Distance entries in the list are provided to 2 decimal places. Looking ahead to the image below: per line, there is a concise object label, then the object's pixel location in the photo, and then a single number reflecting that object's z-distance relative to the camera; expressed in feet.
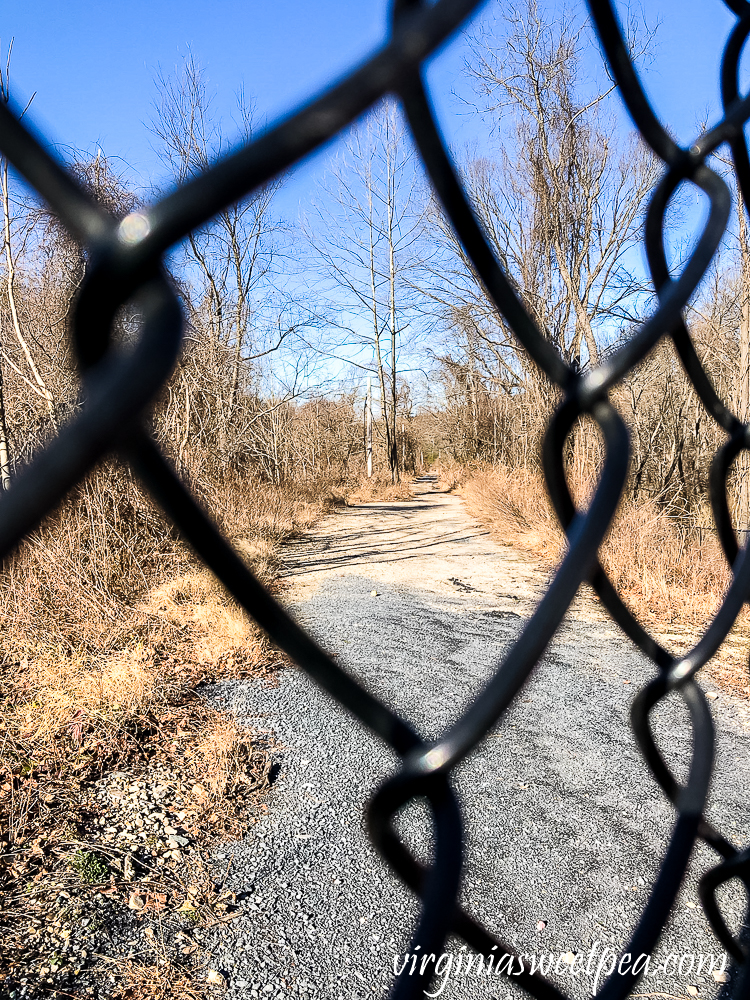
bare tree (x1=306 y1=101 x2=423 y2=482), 49.31
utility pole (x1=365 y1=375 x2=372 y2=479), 57.98
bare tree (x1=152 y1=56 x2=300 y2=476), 20.07
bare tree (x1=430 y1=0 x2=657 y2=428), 24.93
